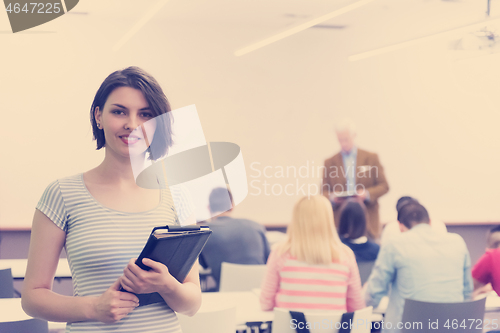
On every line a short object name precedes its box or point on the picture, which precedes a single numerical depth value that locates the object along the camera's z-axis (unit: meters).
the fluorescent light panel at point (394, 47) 5.59
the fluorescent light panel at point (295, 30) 5.27
